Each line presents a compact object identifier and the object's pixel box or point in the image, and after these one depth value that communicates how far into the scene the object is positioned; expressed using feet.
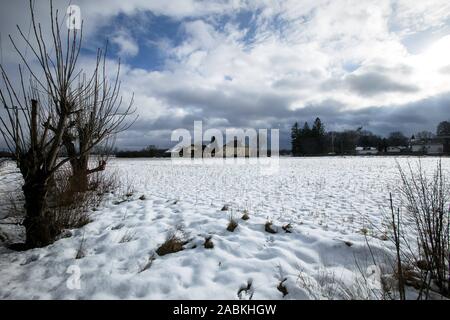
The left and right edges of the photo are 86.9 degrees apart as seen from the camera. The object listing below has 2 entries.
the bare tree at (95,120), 12.97
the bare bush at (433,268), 8.27
